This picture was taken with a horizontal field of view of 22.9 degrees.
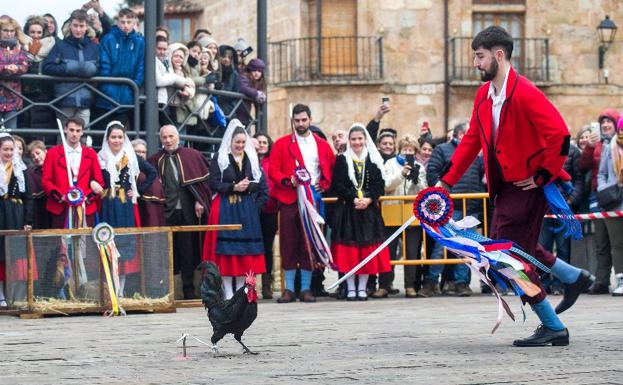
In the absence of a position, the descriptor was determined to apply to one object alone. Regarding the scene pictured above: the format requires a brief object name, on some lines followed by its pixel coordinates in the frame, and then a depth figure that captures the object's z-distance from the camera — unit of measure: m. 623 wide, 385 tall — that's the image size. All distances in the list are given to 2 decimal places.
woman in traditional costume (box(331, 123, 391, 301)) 16.17
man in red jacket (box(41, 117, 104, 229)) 14.70
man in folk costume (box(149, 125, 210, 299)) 15.80
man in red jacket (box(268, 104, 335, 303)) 16.00
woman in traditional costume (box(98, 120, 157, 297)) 15.05
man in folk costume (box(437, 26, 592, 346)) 10.00
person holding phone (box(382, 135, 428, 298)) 16.83
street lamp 38.72
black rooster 9.72
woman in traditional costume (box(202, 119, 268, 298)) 15.48
